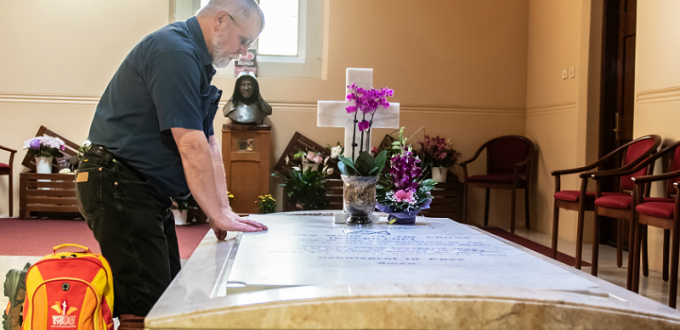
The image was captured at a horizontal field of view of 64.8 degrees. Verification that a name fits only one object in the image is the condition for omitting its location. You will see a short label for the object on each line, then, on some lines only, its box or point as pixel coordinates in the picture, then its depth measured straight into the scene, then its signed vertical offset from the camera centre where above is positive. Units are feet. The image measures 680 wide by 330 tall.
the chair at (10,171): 17.37 -0.73
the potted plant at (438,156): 18.25 +0.21
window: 19.42 +4.48
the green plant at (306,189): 16.99 -0.98
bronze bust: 17.57 +1.72
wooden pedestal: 17.51 -0.23
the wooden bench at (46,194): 17.30 -1.42
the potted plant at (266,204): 16.97 -1.49
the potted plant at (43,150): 17.38 +0.00
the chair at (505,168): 17.12 -0.11
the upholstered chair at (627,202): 10.12 -0.68
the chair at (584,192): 11.69 -0.58
